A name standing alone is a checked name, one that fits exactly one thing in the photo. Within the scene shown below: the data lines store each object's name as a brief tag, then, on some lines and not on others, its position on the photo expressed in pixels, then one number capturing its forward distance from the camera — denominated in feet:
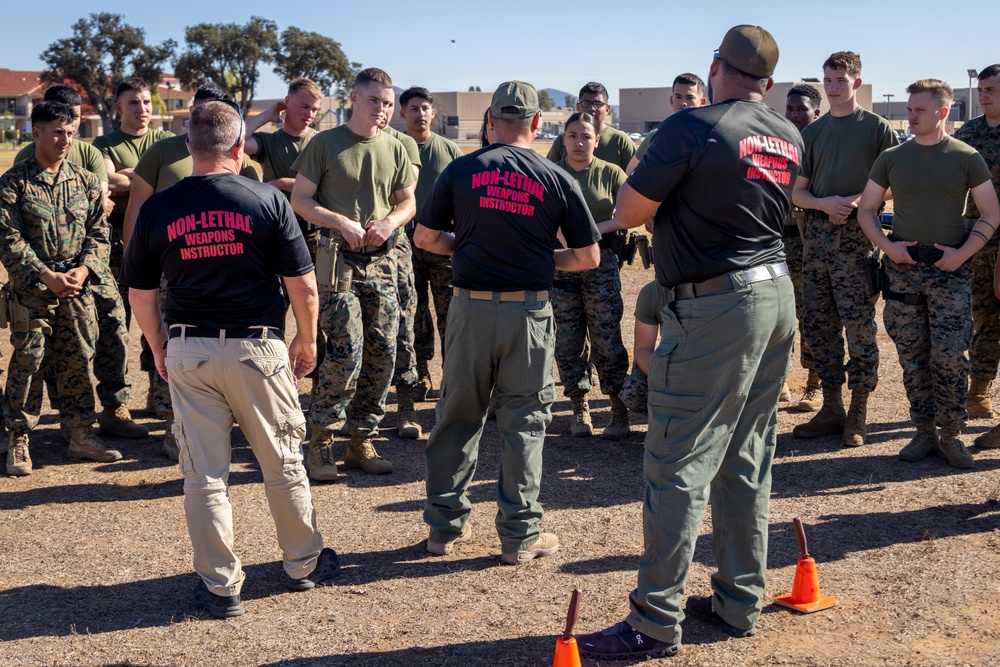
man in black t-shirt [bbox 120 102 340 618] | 13.97
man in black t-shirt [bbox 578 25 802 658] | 12.49
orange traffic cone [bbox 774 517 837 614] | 14.24
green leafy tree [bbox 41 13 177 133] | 248.52
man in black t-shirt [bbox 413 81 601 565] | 15.56
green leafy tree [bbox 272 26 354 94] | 241.76
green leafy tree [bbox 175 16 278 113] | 238.07
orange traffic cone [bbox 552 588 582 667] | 11.72
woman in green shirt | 23.48
